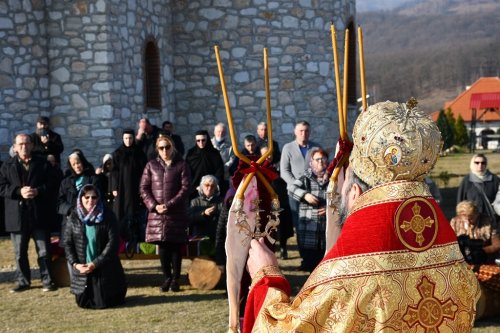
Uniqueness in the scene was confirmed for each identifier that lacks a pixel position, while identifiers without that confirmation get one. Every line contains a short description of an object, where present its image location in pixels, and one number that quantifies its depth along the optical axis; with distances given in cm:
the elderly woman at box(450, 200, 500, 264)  765
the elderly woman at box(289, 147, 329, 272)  855
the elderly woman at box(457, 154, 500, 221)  939
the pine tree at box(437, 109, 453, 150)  3788
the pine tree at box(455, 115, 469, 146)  4053
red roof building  4670
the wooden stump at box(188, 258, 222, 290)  834
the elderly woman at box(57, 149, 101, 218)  846
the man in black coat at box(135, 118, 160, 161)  1070
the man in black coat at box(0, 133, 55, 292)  848
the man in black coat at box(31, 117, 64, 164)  1114
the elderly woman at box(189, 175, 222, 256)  877
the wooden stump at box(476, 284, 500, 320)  713
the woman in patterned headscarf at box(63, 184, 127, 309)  778
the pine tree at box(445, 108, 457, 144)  4012
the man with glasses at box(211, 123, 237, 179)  1107
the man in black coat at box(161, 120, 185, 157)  1173
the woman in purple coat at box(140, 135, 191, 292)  833
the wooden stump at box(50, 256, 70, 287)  871
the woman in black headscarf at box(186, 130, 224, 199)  1031
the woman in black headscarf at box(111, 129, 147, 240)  992
